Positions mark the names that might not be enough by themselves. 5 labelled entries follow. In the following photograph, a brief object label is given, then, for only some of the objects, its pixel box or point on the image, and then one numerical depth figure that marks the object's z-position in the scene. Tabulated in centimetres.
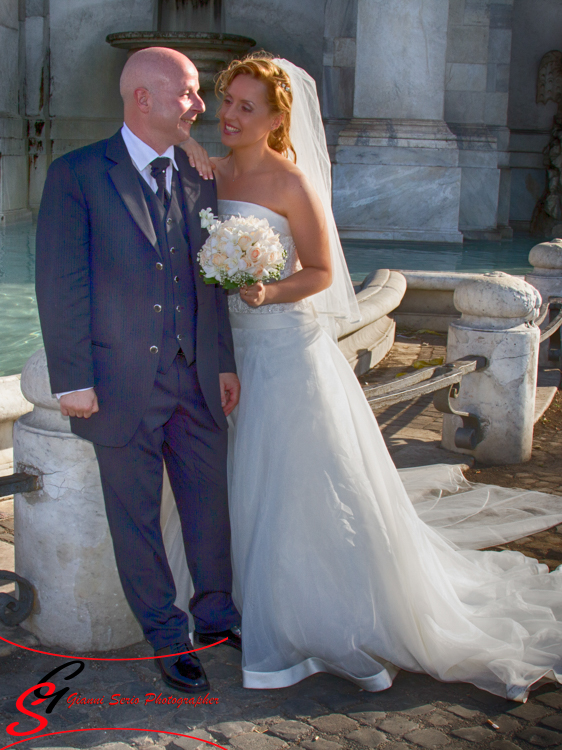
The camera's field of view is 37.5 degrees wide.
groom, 258
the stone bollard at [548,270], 839
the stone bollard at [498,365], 530
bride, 288
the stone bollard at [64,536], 290
